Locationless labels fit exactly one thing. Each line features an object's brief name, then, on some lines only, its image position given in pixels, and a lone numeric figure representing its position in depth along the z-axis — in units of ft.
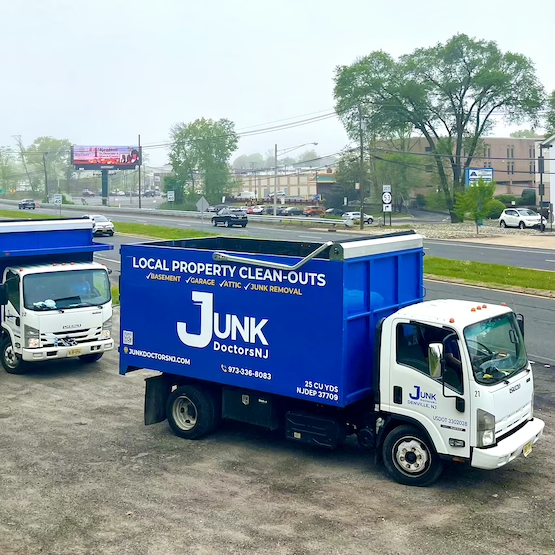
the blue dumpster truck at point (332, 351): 29.68
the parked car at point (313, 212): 276.82
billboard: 375.04
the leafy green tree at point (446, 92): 240.32
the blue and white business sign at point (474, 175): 240.94
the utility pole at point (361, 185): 195.11
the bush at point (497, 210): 244.79
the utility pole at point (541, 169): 196.15
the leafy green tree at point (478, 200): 173.37
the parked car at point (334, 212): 288.43
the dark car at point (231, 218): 186.09
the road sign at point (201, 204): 128.47
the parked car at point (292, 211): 277.09
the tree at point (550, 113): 244.24
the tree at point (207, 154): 358.43
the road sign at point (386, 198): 190.39
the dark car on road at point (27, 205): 278.26
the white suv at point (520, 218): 192.44
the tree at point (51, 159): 568.82
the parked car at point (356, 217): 217.77
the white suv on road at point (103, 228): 156.46
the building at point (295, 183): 440.12
